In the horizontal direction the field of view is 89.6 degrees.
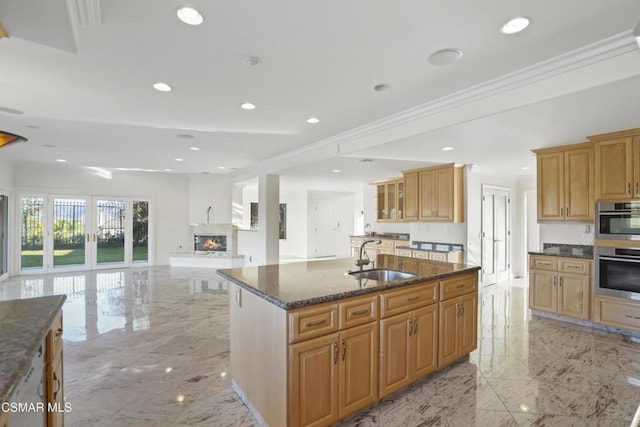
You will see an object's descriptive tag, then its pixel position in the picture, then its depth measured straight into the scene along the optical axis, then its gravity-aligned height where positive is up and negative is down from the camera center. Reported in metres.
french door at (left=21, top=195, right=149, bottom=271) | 7.57 -0.38
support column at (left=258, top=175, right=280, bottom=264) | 6.72 -0.01
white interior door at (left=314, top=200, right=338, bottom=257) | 11.00 -0.40
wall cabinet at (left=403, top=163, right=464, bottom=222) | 5.87 +0.44
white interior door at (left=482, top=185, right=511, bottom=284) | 6.39 -0.38
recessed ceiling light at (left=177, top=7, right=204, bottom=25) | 1.83 +1.17
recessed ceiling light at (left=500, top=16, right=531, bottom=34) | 1.90 +1.16
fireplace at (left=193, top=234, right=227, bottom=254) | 9.09 -0.74
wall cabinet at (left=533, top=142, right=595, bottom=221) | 4.23 +0.46
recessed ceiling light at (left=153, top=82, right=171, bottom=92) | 2.88 +1.19
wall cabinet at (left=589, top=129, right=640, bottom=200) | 3.60 +0.59
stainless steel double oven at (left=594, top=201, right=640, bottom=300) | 3.59 -0.39
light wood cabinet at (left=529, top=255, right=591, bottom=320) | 4.09 -0.93
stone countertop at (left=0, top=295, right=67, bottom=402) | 1.05 -0.50
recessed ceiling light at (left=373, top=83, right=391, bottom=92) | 2.84 +1.16
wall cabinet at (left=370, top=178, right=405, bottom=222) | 7.30 +0.39
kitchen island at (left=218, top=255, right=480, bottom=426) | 1.88 -0.82
